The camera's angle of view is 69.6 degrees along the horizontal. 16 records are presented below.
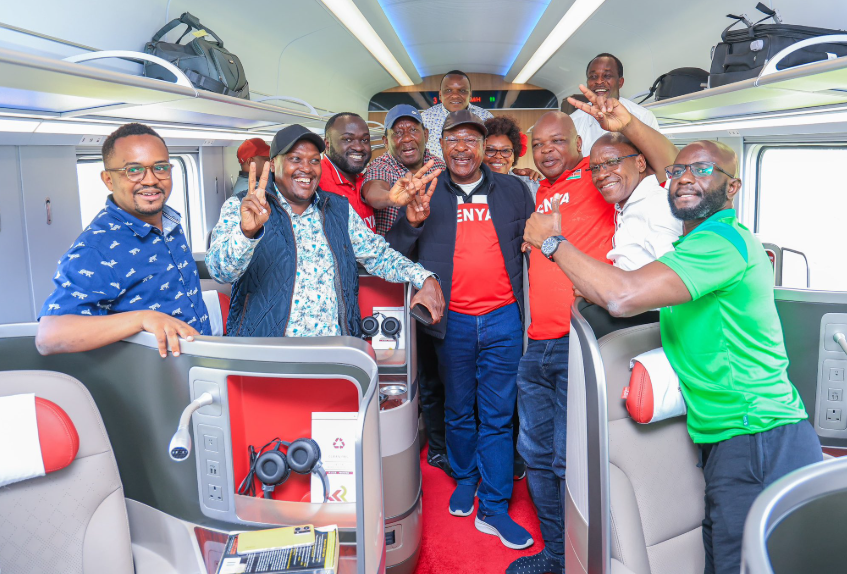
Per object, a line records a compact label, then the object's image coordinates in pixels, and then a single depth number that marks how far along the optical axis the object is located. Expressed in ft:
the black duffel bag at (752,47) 11.19
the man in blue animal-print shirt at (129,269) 5.85
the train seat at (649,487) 6.59
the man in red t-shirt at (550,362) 9.81
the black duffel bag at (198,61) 11.78
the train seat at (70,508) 5.44
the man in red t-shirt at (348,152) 12.31
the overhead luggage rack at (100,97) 6.57
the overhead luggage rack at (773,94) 7.64
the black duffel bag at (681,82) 15.19
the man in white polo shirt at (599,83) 14.79
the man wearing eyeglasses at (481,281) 11.16
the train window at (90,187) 14.19
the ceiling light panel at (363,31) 18.70
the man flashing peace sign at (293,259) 8.52
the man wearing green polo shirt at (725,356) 6.24
